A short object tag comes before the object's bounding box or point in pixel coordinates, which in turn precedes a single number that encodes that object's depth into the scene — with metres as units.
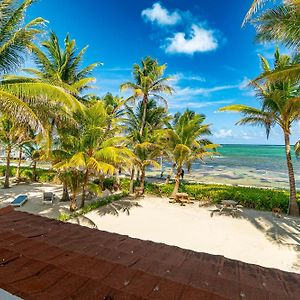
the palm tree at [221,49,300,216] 11.77
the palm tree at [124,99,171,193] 16.64
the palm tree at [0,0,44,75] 7.45
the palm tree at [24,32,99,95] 15.02
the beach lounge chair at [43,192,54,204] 13.53
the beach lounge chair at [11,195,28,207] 12.59
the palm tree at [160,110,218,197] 15.62
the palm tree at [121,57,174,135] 18.80
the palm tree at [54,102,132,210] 10.21
